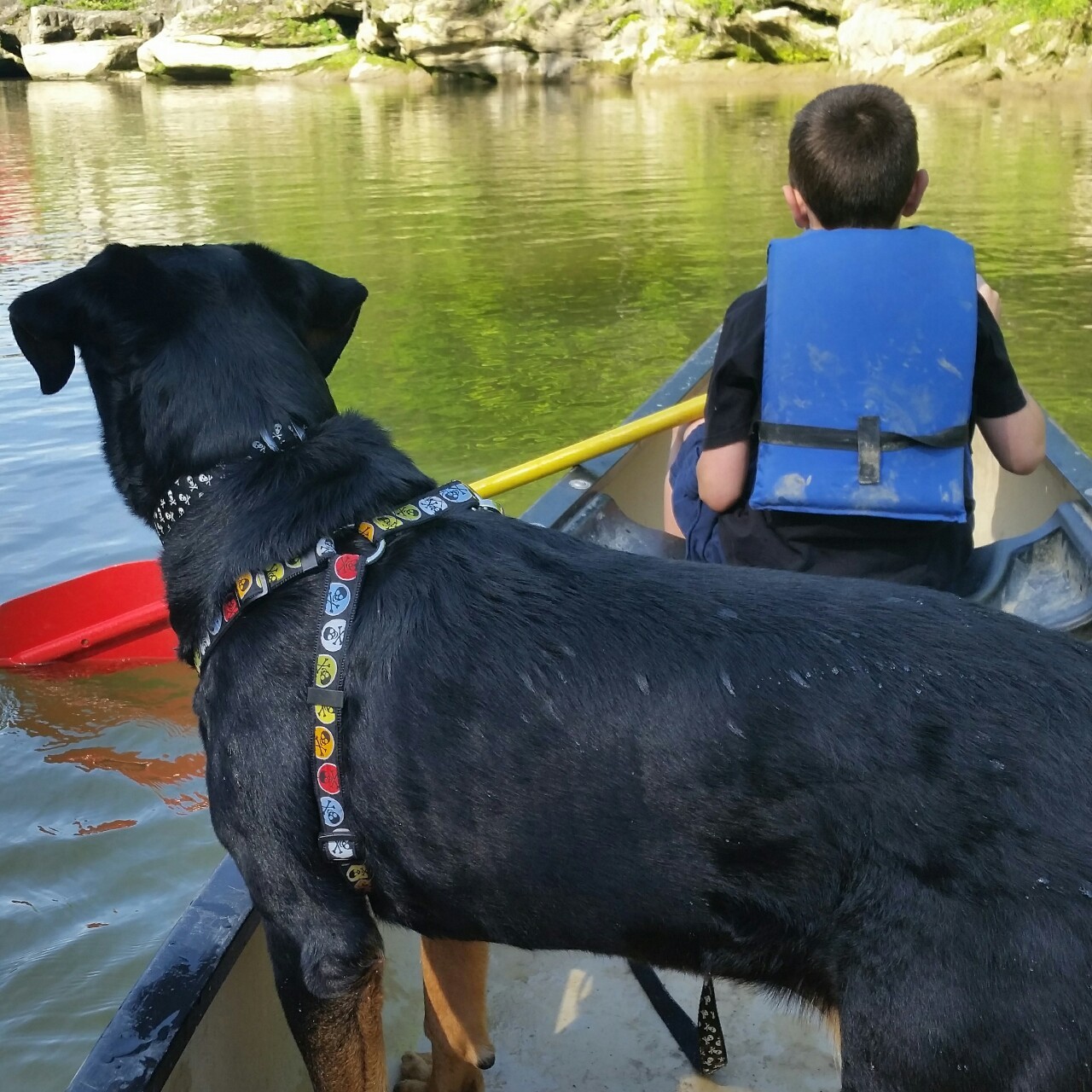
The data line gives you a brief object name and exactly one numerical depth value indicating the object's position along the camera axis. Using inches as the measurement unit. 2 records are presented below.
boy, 113.7
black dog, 67.3
